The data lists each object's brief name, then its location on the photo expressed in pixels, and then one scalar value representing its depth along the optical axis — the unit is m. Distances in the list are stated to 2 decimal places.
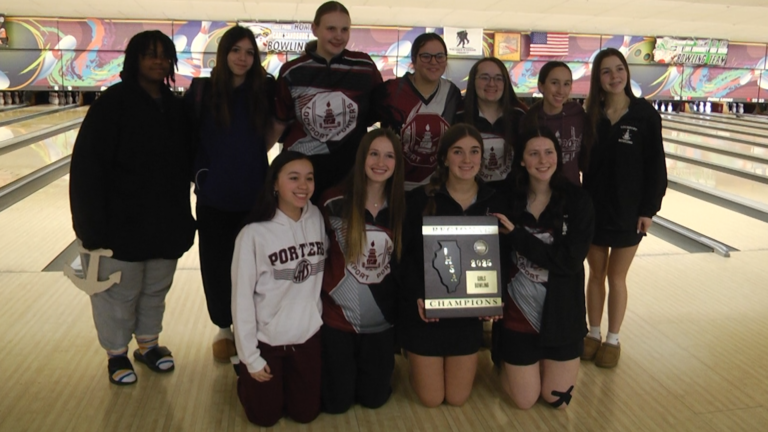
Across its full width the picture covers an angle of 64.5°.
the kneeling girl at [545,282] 1.75
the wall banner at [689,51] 9.81
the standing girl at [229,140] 1.83
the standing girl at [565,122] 1.96
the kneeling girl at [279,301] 1.64
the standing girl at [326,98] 1.92
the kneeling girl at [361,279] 1.72
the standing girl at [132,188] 1.71
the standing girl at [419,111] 2.00
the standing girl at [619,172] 1.98
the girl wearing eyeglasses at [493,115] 1.96
